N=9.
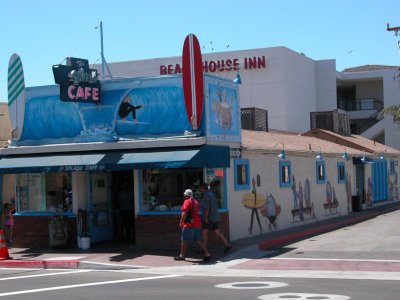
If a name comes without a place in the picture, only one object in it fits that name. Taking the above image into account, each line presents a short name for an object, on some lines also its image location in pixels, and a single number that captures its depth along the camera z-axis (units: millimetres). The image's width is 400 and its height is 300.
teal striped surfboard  19641
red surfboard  17016
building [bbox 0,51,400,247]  17719
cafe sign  17594
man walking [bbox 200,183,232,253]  16144
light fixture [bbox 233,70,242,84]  19277
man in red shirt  15695
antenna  19875
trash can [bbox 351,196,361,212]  30250
